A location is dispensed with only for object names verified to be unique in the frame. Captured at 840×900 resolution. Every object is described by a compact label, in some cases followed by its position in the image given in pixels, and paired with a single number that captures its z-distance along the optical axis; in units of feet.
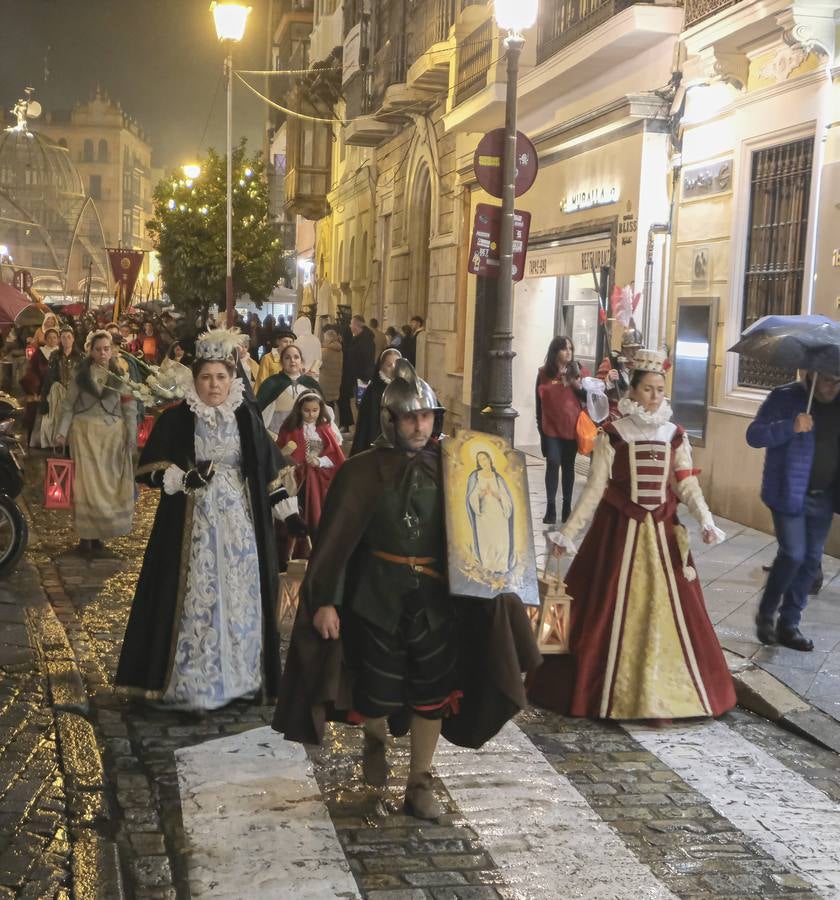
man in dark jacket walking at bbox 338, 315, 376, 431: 67.51
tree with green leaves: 133.59
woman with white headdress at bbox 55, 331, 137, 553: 33.58
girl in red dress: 28.35
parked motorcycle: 29.48
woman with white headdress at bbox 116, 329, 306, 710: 19.81
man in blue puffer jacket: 24.09
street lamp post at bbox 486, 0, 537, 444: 34.99
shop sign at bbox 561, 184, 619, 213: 48.49
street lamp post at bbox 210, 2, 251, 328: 70.74
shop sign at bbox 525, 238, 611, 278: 49.90
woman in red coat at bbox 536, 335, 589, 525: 39.09
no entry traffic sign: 36.29
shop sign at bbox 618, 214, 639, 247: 45.97
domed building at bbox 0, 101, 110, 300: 346.13
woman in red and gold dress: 19.90
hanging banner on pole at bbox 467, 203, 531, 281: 42.14
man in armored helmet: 15.37
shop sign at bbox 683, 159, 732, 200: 40.63
